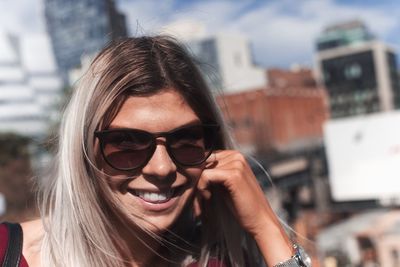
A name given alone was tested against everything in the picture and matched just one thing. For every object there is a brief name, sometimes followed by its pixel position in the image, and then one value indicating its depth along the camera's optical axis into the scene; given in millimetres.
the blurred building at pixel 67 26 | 17781
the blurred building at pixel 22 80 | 39781
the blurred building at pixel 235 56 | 40219
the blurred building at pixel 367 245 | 15058
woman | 969
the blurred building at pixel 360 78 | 45531
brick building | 28938
